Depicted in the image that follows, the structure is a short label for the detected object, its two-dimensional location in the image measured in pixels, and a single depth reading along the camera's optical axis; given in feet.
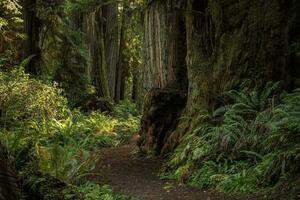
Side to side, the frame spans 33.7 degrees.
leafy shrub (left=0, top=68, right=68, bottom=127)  42.80
